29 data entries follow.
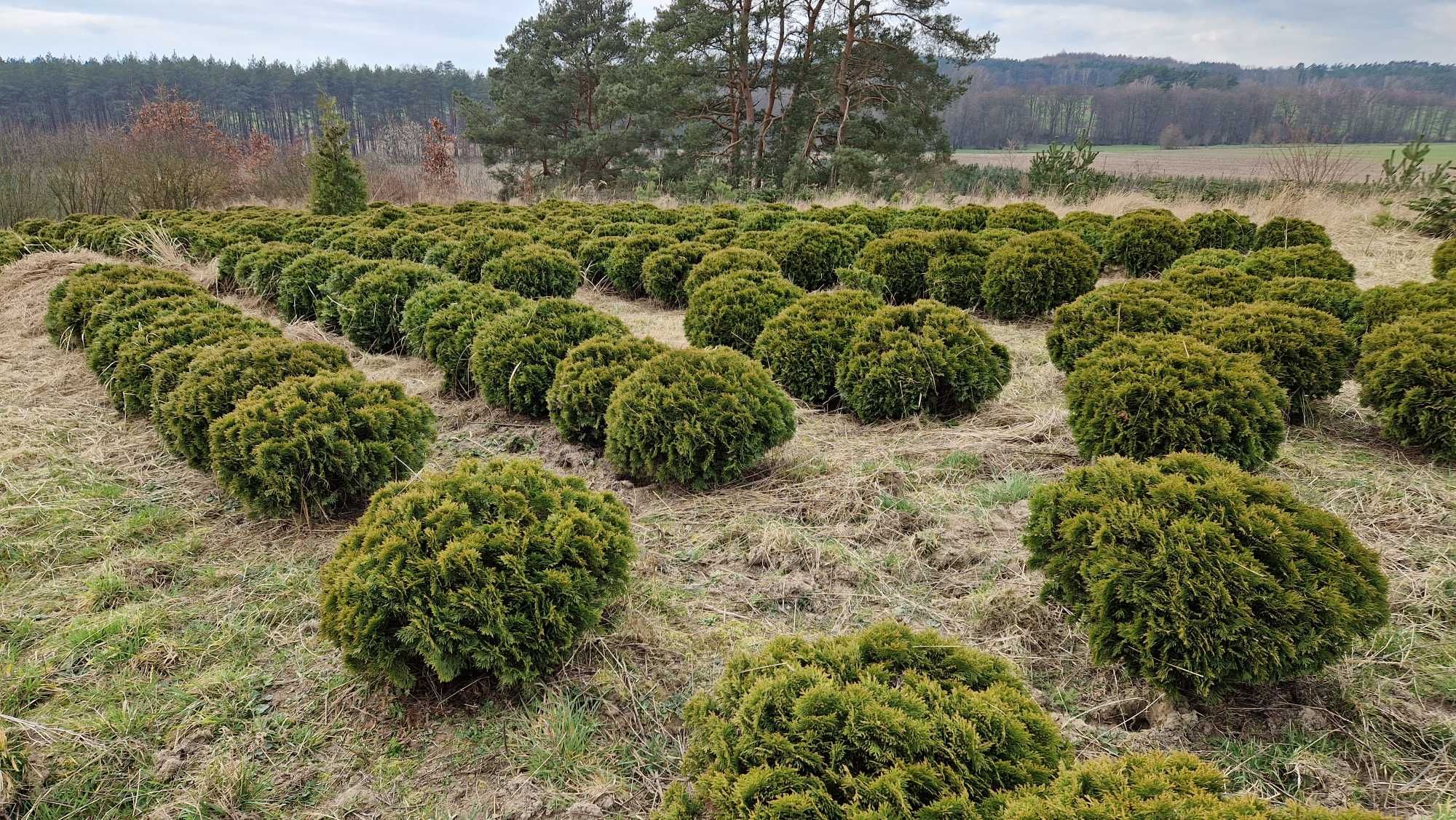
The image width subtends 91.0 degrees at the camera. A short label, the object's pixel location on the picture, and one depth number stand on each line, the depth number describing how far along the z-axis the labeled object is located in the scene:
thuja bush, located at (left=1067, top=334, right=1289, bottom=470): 3.80
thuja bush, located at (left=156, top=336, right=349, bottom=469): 4.26
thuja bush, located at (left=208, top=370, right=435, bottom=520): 3.78
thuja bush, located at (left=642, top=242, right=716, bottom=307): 8.84
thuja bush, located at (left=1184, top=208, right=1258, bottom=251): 9.74
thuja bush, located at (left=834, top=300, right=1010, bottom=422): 5.06
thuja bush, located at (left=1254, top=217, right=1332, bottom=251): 8.95
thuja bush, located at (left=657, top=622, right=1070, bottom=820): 1.67
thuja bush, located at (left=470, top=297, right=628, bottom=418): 5.27
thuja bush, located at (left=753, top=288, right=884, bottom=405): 5.44
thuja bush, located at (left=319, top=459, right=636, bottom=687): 2.51
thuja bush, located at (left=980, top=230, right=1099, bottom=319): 7.64
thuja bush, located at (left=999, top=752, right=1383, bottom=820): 1.36
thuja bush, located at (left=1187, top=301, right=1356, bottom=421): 4.80
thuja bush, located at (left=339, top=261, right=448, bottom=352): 7.17
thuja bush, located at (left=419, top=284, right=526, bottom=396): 5.84
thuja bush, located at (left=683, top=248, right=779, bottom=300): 7.51
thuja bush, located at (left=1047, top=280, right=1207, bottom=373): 5.51
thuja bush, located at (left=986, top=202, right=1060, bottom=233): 10.37
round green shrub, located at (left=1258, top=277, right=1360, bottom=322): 5.79
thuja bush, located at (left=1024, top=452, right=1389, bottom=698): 2.35
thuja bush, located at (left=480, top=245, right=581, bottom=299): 8.09
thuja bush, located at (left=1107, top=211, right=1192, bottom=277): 9.28
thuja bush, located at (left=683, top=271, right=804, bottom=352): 6.48
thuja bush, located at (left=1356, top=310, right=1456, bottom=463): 4.18
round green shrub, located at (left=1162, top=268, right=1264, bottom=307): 6.11
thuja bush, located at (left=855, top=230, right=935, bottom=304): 8.23
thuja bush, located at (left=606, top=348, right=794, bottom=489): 4.16
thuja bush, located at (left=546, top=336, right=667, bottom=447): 4.68
